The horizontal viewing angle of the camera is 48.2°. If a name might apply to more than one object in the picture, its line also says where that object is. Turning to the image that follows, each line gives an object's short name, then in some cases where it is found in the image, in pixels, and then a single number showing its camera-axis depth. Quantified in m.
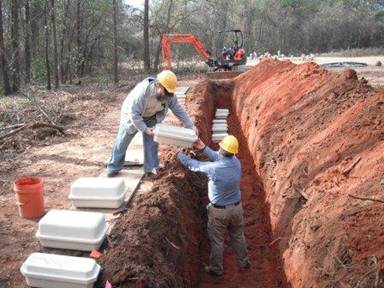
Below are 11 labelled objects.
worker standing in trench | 5.94
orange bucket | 5.48
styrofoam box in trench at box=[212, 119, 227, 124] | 12.71
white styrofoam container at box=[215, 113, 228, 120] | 13.98
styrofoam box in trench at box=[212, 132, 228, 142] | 11.35
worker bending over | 6.23
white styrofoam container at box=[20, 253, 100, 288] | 3.98
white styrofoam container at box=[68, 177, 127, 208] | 5.75
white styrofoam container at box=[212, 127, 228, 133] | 11.91
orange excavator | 20.41
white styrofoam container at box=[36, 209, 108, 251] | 4.64
